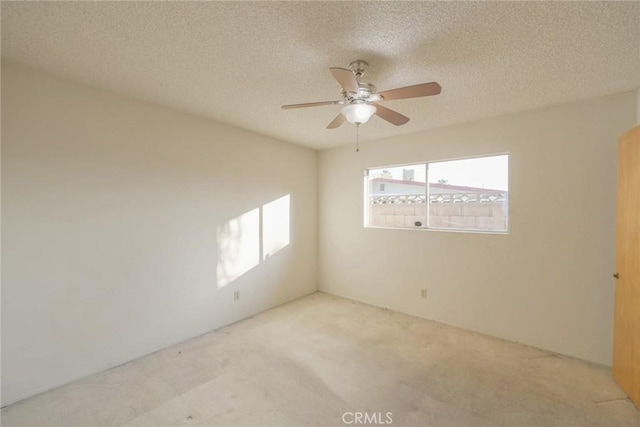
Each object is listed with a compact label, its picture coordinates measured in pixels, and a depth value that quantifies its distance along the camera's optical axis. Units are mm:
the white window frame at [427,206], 3016
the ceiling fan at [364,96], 1692
